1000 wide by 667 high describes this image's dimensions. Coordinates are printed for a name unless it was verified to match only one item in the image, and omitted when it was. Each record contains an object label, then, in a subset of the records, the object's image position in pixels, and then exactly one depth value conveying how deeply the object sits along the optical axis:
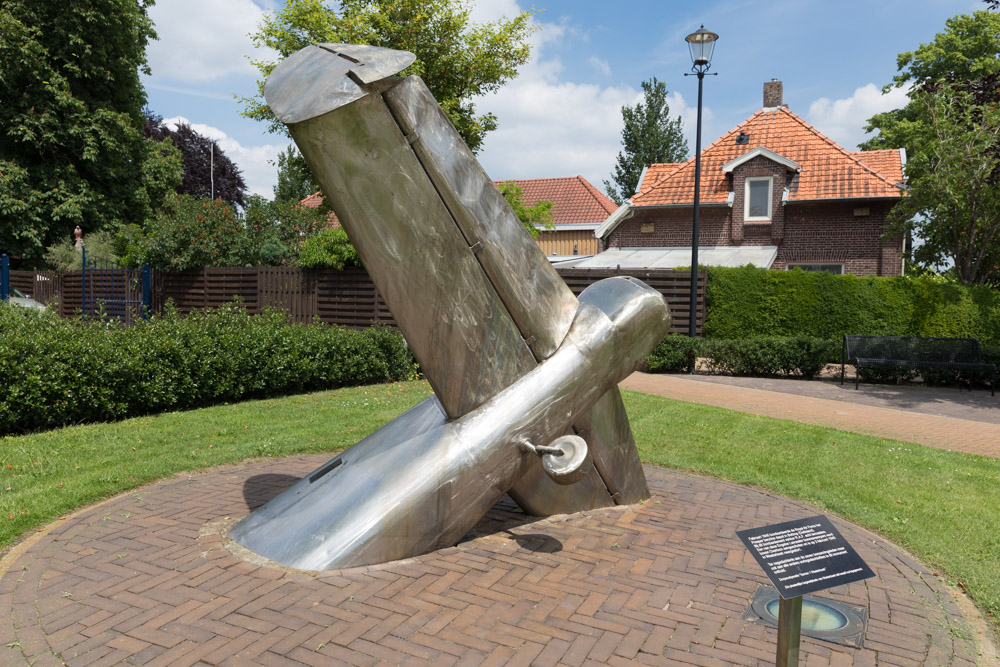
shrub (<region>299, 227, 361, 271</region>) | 17.78
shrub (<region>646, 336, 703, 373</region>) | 15.57
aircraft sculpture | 3.71
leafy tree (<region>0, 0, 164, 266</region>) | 26.44
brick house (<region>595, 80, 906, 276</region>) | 22.12
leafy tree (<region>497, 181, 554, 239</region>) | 22.75
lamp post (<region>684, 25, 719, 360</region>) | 15.51
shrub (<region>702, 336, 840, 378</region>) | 14.88
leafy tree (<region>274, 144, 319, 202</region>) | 53.53
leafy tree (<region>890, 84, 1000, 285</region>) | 14.84
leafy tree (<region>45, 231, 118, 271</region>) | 26.30
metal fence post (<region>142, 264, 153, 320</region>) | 19.72
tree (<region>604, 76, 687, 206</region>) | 47.09
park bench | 13.68
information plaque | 2.64
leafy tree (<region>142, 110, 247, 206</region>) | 49.47
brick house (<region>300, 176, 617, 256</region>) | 40.16
